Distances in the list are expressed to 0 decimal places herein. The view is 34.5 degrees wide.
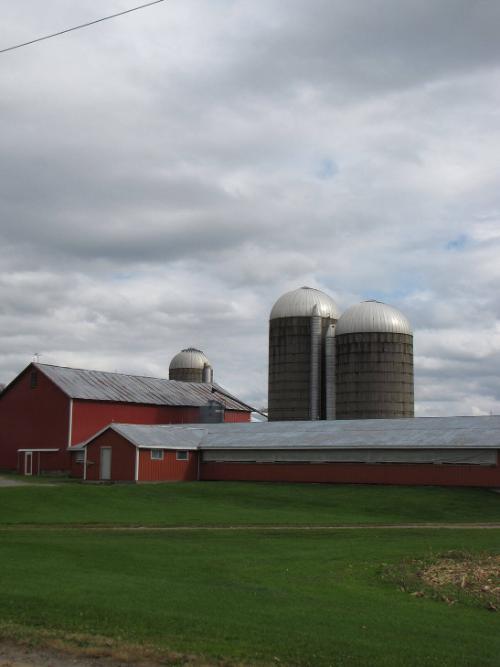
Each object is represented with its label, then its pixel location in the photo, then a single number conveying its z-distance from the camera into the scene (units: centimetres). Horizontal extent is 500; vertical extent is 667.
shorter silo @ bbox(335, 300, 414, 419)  6075
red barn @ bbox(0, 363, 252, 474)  6034
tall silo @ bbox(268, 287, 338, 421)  6444
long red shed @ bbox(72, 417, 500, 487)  4600
